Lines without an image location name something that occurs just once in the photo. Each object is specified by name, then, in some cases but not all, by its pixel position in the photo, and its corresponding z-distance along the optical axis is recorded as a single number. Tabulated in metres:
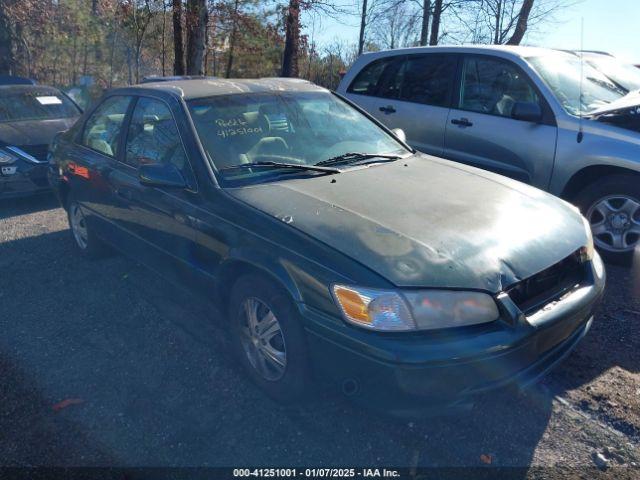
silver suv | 4.53
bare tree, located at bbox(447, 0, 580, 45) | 15.19
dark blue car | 6.50
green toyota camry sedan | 2.31
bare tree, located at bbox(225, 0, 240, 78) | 16.59
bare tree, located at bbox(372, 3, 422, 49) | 16.94
